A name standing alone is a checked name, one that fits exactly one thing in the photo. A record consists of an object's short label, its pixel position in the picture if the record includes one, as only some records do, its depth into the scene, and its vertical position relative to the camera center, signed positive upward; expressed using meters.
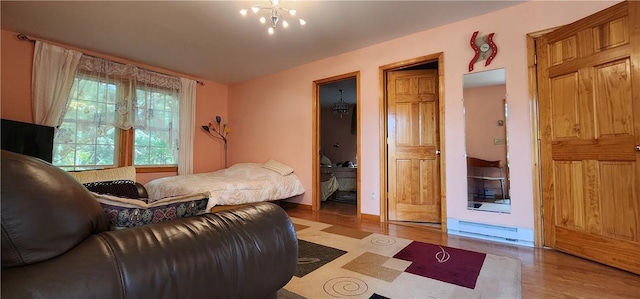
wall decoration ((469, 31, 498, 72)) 2.86 +1.17
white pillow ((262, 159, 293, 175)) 4.35 -0.16
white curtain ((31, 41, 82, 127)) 3.43 +1.02
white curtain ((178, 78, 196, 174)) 4.80 +0.59
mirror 2.84 +0.17
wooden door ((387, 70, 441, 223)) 3.50 +0.13
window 3.72 +0.51
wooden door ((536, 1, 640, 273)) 2.01 +0.17
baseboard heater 2.63 -0.79
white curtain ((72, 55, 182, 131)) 3.87 +1.05
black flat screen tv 2.70 +0.22
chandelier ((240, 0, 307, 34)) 2.51 +1.49
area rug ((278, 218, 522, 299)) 1.66 -0.83
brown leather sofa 0.59 -0.25
